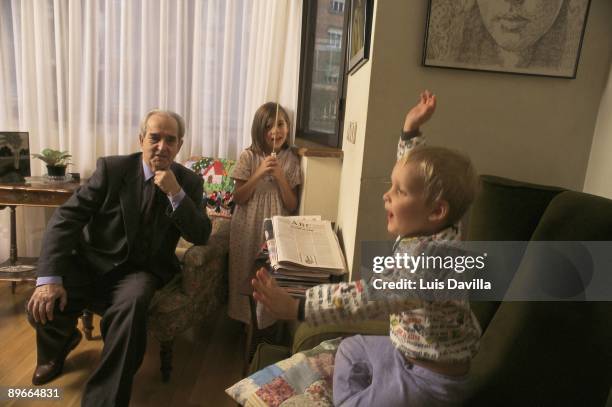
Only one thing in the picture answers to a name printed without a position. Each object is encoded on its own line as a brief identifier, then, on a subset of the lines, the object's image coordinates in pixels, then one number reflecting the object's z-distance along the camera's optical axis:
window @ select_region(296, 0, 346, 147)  2.12
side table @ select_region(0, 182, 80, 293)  2.29
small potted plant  2.44
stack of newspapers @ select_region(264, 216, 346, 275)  1.33
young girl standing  2.18
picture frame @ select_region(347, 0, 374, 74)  1.35
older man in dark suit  1.64
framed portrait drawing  1.24
